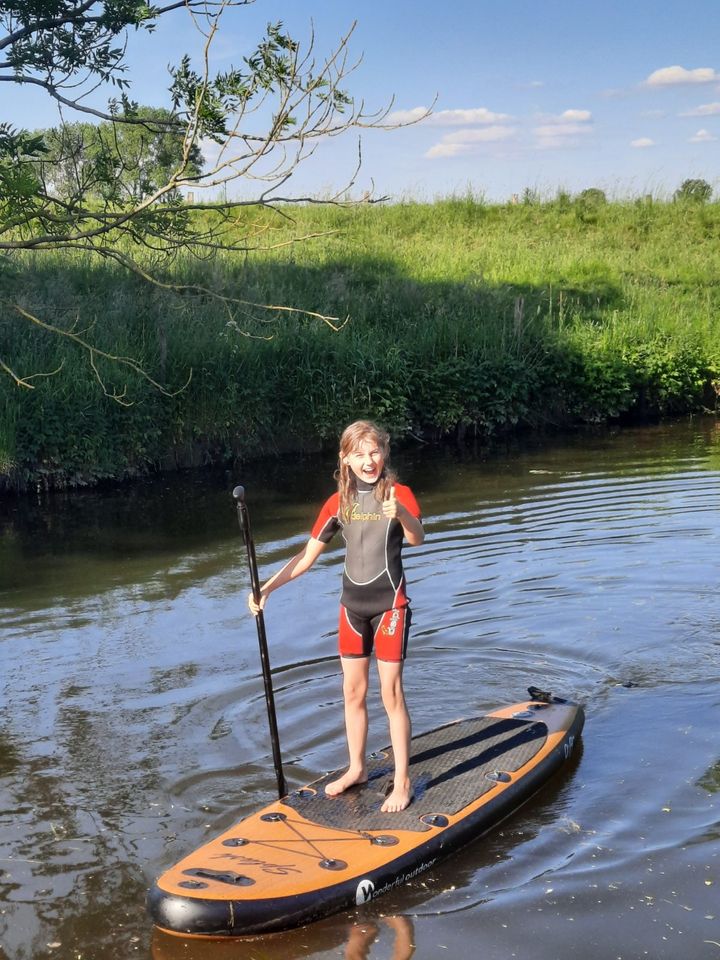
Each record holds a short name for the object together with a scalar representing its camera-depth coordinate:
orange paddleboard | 4.23
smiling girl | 5.06
